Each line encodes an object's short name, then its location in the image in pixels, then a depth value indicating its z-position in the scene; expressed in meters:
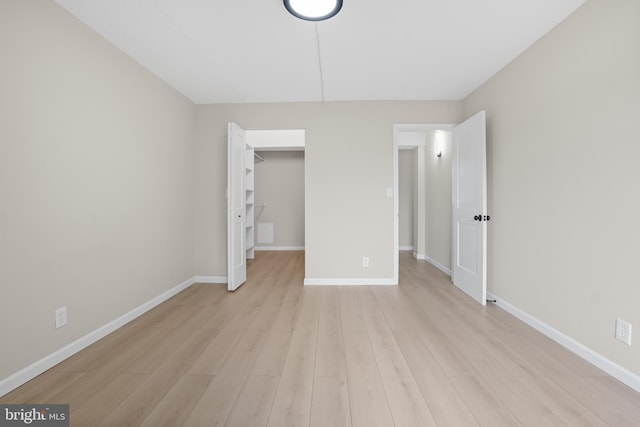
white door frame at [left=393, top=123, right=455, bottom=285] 3.50
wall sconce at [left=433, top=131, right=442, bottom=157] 4.42
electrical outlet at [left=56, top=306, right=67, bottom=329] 1.78
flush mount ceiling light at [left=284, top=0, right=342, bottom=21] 1.73
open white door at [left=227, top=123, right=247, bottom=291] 3.15
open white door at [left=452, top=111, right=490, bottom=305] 2.77
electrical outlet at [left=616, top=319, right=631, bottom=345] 1.56
